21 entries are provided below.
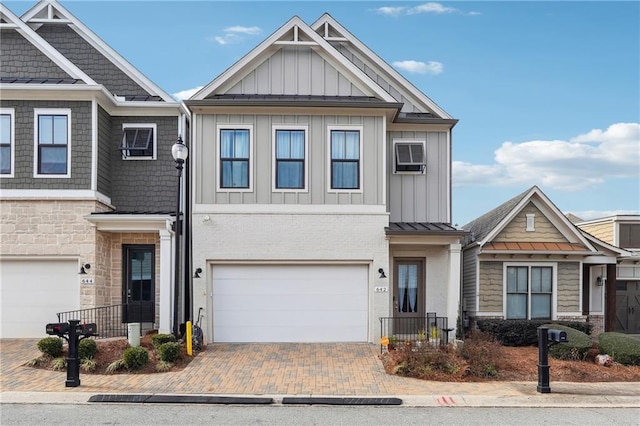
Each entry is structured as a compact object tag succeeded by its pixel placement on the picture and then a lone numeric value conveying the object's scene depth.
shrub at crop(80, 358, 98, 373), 11.25
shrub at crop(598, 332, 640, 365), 12.42
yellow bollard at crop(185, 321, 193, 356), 12.79
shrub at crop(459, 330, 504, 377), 11.21
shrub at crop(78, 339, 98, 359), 11.68
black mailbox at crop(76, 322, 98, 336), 10.43
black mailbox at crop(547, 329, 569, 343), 10.20
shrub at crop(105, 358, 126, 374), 11.23
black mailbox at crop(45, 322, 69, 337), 10.25
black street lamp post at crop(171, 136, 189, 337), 12.90
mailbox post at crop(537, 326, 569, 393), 10.17
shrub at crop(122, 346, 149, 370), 11.34
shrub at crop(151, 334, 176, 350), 12.73
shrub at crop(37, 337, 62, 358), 11.97
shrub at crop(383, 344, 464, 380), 11.13
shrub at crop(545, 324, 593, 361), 12.88
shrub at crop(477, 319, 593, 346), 15.11
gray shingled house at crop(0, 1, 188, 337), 14.48
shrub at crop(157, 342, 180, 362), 11.75
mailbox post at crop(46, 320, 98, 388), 10.21
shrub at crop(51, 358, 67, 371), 11.48
